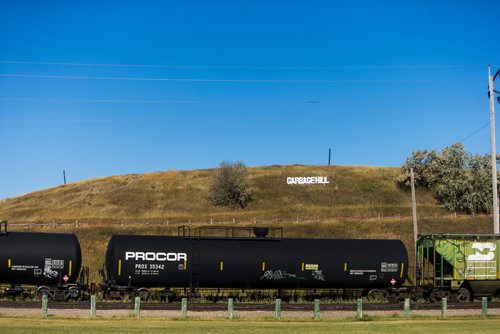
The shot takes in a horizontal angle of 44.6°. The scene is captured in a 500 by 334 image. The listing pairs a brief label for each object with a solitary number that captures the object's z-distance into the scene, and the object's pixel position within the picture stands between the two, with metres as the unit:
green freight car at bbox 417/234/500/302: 37.19
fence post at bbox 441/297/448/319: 29.67
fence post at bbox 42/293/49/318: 27.69
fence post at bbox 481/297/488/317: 30.04
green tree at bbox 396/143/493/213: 80.25
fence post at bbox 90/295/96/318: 27.84
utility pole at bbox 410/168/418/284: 45.28
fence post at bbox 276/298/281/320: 27.80
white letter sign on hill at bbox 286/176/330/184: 99.56
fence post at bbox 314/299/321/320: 28.05
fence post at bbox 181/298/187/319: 27.59
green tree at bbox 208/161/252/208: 89.44
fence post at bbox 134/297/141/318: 27.65
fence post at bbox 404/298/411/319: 28.48
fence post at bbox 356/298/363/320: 28.05
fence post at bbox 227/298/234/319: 27.70
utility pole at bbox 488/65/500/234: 40.09
